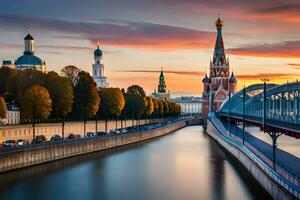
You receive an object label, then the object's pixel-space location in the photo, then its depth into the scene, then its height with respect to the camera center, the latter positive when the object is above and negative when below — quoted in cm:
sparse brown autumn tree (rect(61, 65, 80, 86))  10594 +693
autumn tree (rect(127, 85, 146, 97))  14736 +508
